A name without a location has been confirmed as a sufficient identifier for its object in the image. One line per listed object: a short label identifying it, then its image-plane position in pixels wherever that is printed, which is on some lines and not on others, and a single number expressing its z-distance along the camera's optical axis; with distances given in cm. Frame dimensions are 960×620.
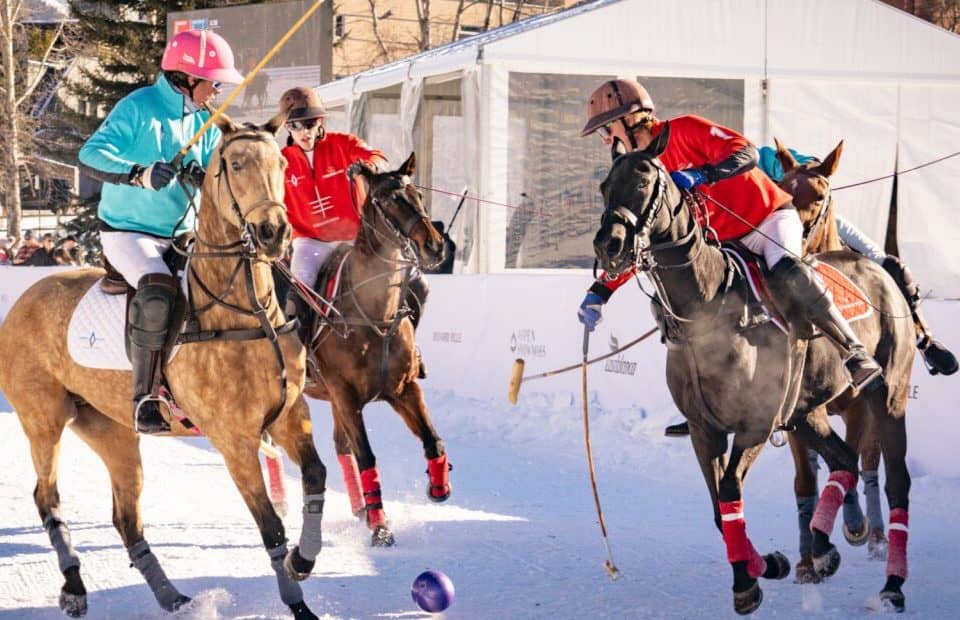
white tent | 3281
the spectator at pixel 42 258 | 5331
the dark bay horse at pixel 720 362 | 1162
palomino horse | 1133
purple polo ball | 1223
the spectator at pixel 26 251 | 5679
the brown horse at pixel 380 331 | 1625
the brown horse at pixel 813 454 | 1442
